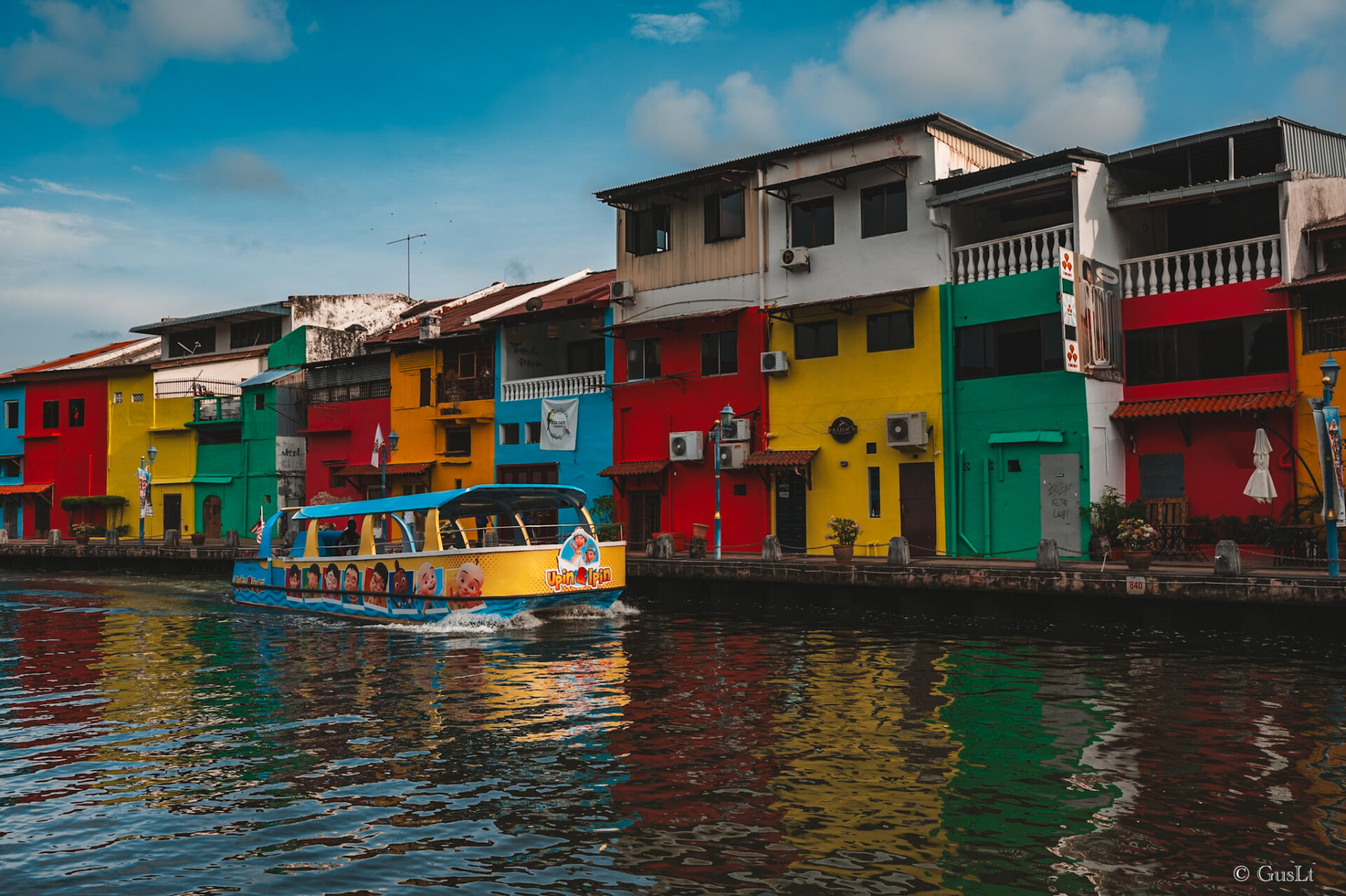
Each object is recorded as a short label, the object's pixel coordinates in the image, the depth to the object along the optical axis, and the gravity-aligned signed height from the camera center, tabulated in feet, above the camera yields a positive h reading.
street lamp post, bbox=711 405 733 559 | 86.07 +6.77
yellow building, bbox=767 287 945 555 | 86.17 +7.83
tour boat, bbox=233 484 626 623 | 63.62 -3.30
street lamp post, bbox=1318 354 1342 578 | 55.93 +1.11
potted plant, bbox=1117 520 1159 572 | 61.72 -2.51
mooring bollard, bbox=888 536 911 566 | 72.02 -3.34
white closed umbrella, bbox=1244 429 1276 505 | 65.62 +1.30
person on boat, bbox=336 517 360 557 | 76.18 -2.25
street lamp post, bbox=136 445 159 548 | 134.92 +3.41
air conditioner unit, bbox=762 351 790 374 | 94.17 +12.75
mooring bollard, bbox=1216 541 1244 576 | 57.00 -3.27
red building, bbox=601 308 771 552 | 97.91 +8.74
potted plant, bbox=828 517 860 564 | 81.35 -2.06
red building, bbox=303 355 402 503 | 134.21 +11.29
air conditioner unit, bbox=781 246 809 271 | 93.25 +21.80
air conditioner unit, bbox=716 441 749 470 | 96.22 +4.65
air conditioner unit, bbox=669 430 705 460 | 99.74 +5.68
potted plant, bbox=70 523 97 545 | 142.00 -2.74
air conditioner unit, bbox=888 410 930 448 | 84.28 +5.81
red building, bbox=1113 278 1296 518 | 70.90 +7.48
